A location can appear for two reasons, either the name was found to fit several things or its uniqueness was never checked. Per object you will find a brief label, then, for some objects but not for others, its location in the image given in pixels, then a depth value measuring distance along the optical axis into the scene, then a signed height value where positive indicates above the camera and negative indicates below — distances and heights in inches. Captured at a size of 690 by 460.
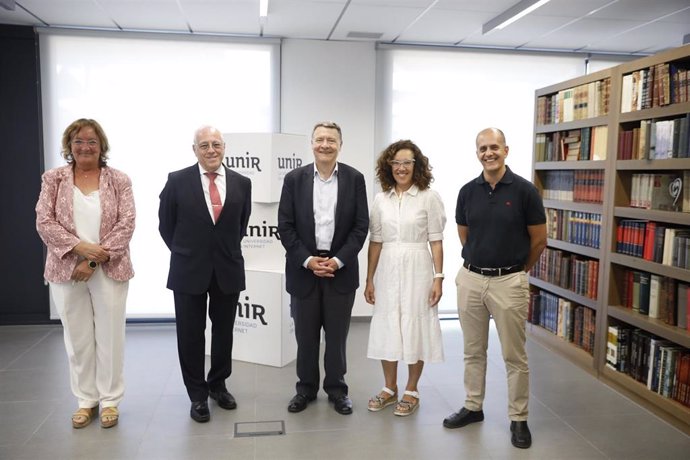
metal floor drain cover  124.0 -56.2
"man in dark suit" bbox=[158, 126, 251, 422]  124.8 -17.1
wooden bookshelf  132.9 -8.1
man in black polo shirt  116.6 -16.5
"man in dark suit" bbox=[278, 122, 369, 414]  128.2 -14.8
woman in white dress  127.7 -19.0
